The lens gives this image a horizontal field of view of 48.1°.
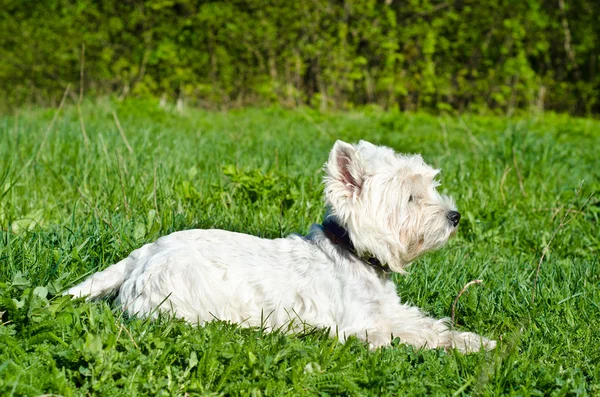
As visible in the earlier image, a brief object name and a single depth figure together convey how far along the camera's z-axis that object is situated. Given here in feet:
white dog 11.44
